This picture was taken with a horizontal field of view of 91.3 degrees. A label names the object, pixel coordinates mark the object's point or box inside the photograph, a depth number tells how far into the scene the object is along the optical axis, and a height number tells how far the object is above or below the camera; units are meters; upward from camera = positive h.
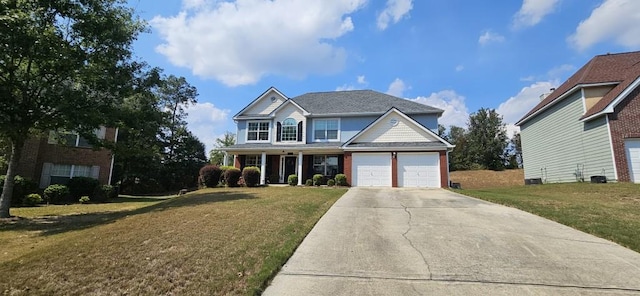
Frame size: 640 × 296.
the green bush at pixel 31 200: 15.23 -0.88
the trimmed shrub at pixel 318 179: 20.92 +0.47
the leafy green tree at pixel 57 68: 9.95 +4.00
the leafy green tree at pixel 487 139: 45.00 +7.26
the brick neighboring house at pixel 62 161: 18.36 +1.33
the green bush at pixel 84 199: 17.15 -0.89
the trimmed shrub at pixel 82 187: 18.30 -0.25
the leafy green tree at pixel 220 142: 50.85 +6.82
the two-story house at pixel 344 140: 19.67 +3.29
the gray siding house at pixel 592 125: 15.43 +3.68
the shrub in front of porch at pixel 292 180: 21.23 +0.39
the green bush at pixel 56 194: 16.34 -0.61
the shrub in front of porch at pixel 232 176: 20.00 +0.56
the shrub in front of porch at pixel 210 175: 19.90 +0.60
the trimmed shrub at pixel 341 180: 19.92 +0.41
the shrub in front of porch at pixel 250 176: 19.83 +0.58
